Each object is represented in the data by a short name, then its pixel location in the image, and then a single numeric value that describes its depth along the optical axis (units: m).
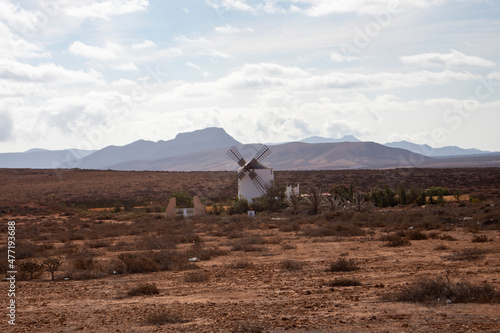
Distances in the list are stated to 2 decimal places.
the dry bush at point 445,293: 8.82
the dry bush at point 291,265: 13.52
